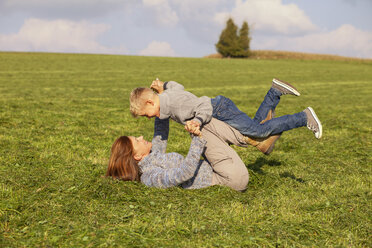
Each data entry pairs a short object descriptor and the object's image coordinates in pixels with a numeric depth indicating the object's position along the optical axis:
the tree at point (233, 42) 83.88
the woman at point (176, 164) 5.86
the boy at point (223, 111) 5.69
